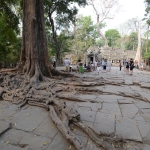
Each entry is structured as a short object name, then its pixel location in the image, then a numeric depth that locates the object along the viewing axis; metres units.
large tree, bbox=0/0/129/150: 1.94
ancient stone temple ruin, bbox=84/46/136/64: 21.89
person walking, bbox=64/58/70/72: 9.72
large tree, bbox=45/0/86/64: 13.16
